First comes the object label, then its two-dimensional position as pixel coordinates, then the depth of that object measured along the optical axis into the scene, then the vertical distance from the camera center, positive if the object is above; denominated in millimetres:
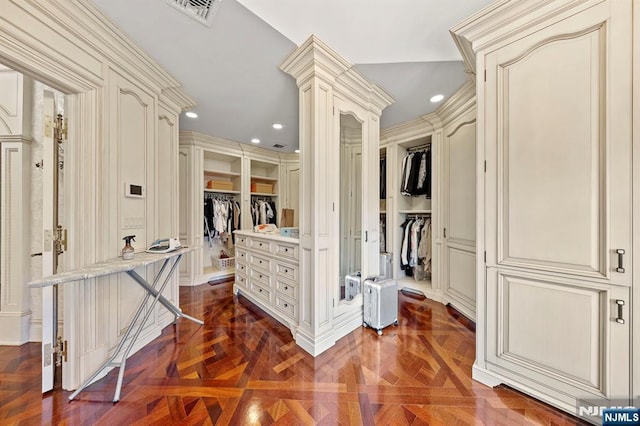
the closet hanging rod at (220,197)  4496 +293
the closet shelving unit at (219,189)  4418 +447
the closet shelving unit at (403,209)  3627 +51
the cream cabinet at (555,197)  1256 +90
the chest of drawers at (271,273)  2371 -707
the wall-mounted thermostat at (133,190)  1976 +182
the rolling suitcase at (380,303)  2416 -942
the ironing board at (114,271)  1279 -360
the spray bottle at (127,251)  1754 -292
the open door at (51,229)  1603 -123
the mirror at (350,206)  2396 +63
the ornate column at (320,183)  2033 +263
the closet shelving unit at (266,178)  5094 +741
